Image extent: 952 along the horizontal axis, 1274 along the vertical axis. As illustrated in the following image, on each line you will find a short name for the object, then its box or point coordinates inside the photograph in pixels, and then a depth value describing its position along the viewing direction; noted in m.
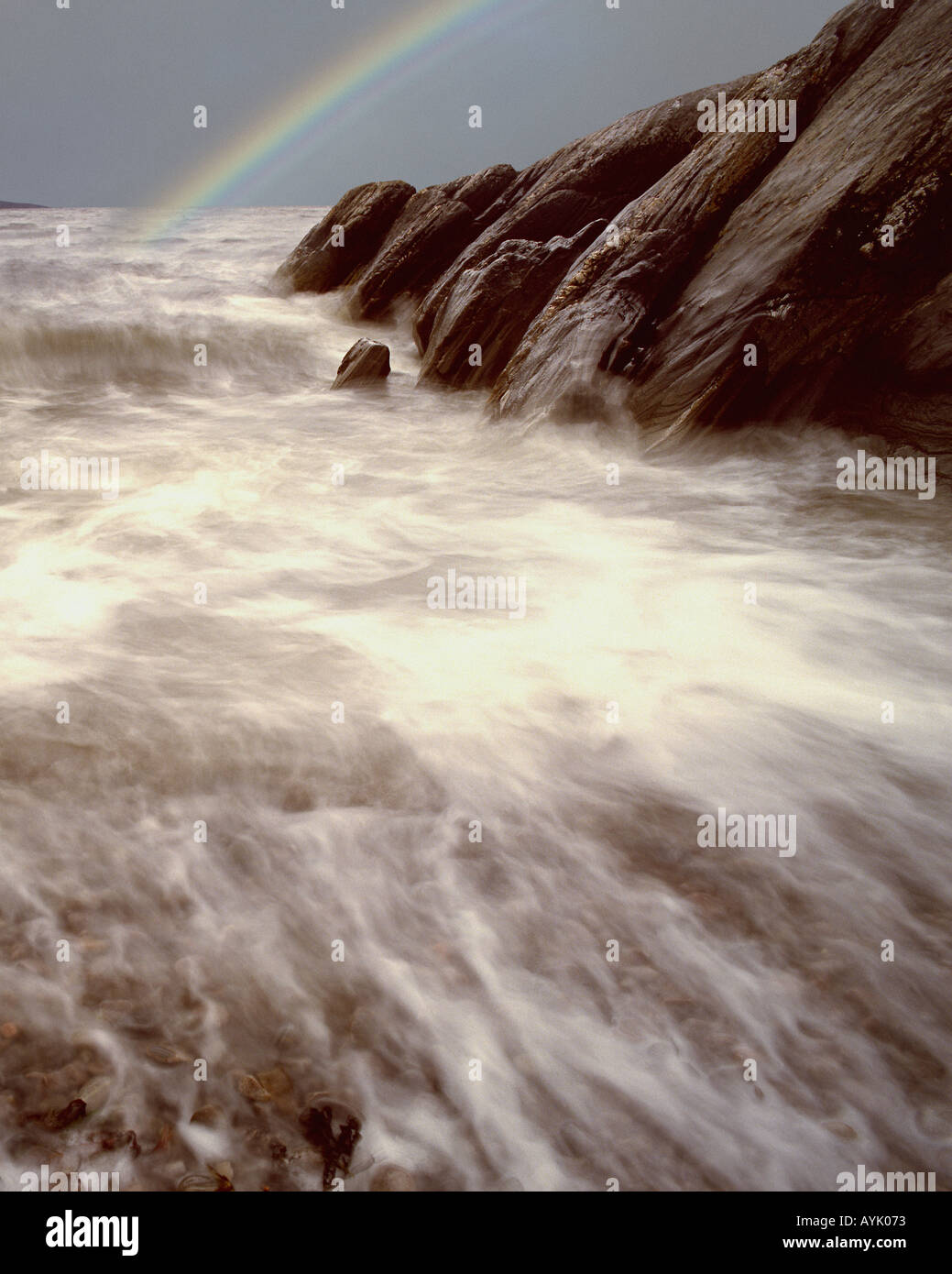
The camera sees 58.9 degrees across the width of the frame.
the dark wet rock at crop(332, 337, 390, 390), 11.11
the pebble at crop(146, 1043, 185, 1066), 1.95
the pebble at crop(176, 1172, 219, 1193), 1.71
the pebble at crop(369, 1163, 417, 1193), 1.74
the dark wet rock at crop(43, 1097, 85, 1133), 1.79
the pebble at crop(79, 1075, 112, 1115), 1.83
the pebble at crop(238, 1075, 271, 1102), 1.90
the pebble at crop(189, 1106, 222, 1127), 1.83
